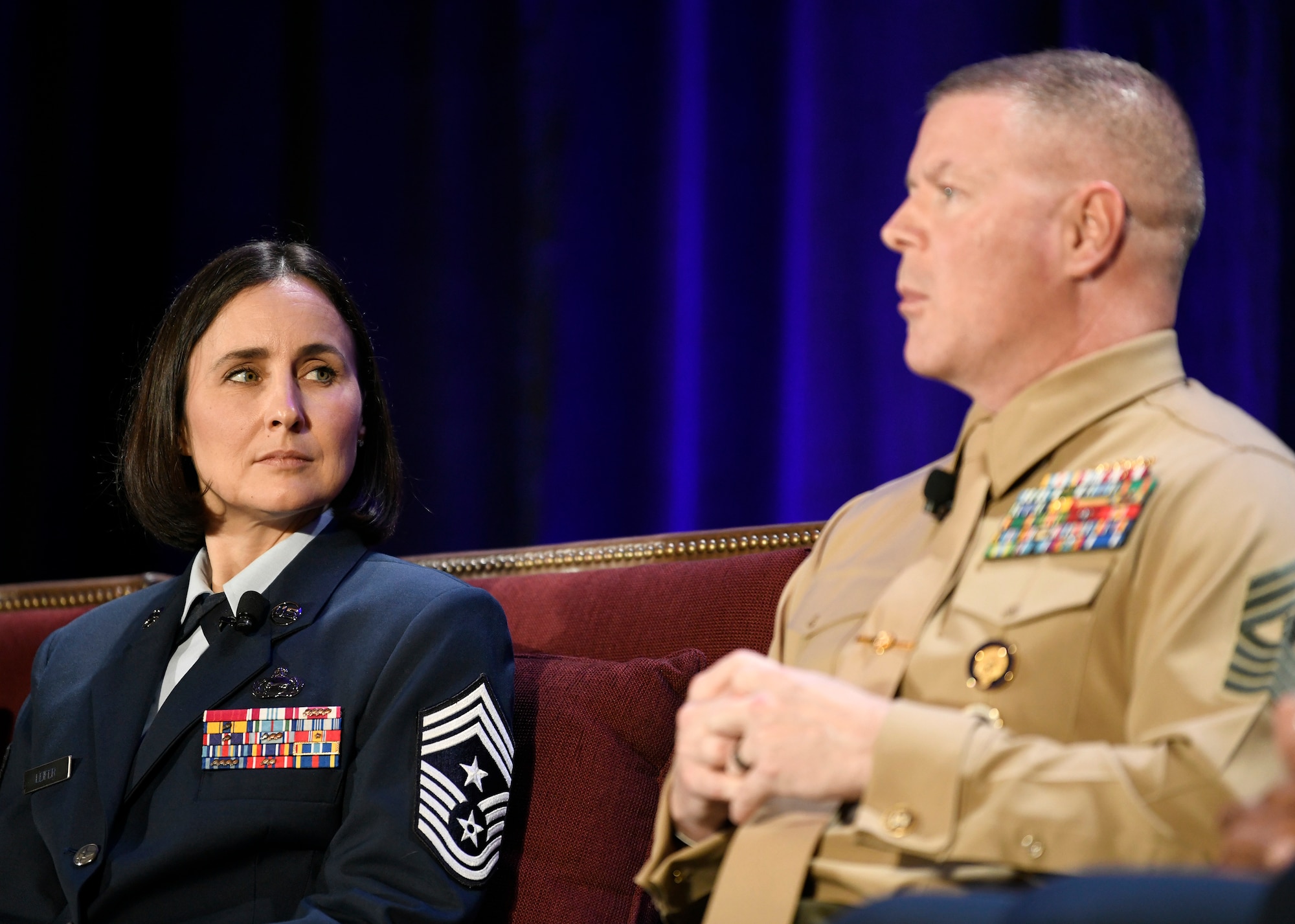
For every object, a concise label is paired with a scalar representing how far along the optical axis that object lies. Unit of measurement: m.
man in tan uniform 4.70
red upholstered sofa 5.06
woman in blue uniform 5.02
